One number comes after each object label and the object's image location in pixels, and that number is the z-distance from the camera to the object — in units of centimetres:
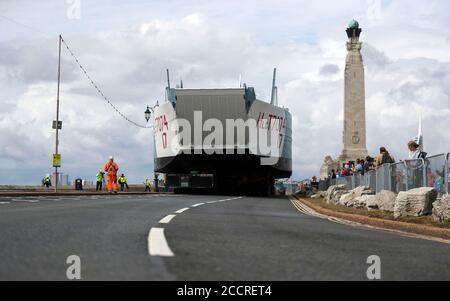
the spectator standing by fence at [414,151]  1653
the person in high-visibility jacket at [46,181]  5014
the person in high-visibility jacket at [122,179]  4939
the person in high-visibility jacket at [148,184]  5292
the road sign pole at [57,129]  3538
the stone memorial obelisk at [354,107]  7594
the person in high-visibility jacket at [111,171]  2938
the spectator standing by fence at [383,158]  2041
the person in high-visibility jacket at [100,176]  4108
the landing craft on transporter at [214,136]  3284
